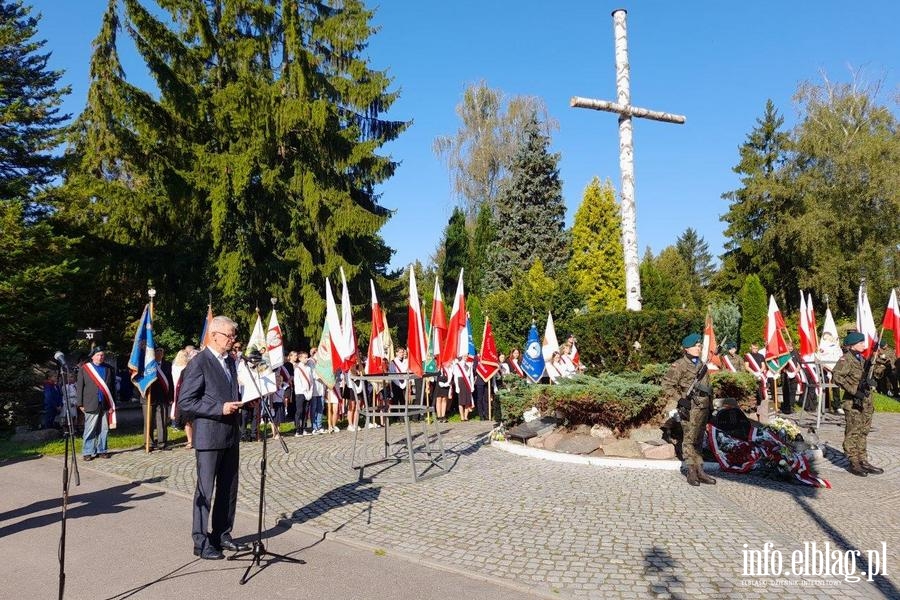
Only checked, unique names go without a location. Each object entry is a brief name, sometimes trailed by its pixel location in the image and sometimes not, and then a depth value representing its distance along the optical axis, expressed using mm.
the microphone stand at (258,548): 5266
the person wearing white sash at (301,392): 13398
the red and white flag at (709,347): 8531
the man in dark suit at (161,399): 11875
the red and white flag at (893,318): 12898
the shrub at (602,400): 9914
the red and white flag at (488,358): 14672
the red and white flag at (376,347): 10102
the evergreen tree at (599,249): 37562
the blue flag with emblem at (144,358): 11625
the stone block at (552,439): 10328
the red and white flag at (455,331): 10227
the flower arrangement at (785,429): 8758
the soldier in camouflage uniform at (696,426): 8086
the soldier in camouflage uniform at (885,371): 18114
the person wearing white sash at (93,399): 10695
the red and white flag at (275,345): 11789
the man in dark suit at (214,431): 5449
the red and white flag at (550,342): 14375
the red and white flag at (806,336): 15008
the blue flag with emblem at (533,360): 13078
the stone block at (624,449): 9680
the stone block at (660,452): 9430
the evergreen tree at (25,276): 15312
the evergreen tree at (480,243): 40359
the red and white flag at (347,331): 9625
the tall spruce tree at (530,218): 37406
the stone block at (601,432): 10141
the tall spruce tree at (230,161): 19953
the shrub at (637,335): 13586
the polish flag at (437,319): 10318
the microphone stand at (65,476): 4457
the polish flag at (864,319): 13886
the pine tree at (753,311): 33219
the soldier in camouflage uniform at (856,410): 8797
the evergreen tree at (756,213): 42500
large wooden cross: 13727
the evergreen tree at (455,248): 41656
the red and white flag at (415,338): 9719
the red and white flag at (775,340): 15195
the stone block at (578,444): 9896
